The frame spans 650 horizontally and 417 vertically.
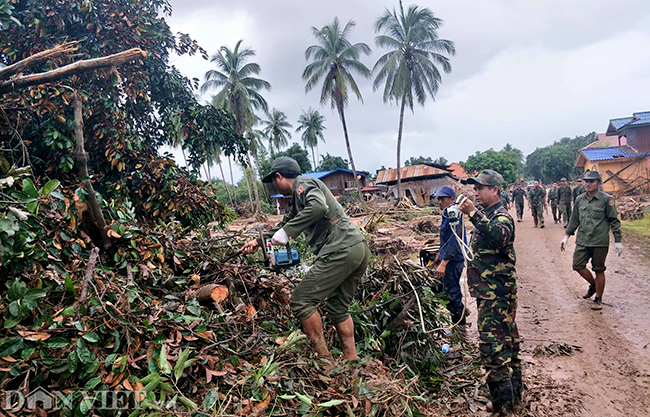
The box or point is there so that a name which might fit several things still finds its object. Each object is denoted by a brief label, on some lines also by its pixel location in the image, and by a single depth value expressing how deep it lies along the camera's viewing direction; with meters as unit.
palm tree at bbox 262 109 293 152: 43.38
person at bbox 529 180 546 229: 12.40
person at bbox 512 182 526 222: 14.76
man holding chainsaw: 2.93
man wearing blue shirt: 4.48
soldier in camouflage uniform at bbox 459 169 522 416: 2.98
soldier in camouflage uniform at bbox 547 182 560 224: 13.42
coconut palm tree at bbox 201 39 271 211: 26.70
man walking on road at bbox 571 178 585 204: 11.05
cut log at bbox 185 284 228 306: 3.00
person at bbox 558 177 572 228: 11.65
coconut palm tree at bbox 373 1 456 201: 24.31
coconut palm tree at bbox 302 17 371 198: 25.73
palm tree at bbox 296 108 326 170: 46.56
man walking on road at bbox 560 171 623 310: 5.20
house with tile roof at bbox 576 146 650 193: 23.31
